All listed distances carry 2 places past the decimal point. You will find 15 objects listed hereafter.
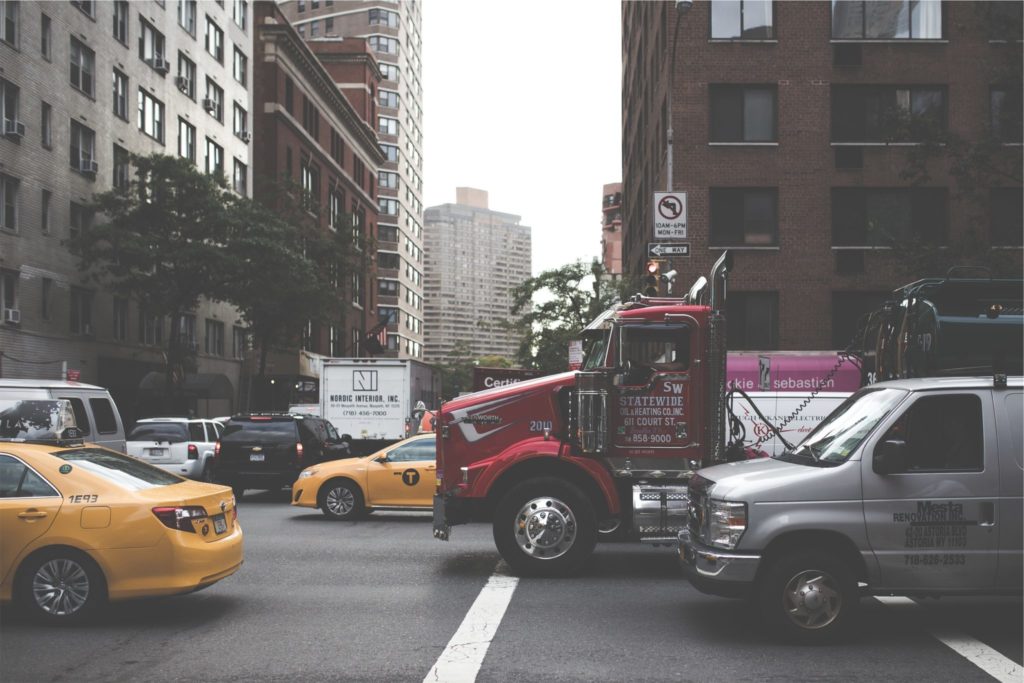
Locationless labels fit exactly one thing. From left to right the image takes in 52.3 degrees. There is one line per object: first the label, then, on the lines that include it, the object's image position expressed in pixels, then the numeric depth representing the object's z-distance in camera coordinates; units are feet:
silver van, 25.17
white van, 47.44
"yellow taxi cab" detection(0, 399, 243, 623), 26.84
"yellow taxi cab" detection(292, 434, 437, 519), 53.98
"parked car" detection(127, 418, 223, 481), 73.87
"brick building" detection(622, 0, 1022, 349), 110.83
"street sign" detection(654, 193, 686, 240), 70.49
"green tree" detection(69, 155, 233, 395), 120.67
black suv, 66.08
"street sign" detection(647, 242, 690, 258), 65.36
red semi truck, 35.35
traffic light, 58.34
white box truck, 98.99
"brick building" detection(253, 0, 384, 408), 205.46
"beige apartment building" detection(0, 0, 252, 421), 111.95
